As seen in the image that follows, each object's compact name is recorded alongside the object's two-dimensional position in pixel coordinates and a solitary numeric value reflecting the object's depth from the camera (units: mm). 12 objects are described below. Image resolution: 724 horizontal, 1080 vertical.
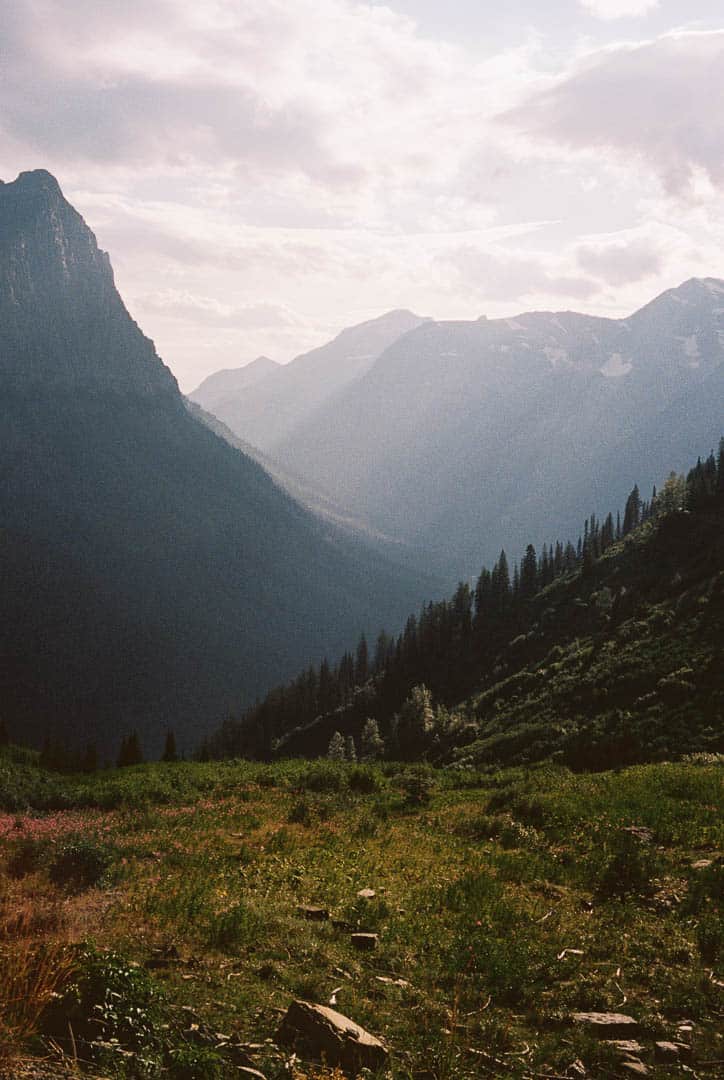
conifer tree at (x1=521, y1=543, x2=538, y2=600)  157500
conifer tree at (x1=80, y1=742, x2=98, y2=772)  85181
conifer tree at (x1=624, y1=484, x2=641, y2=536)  179000
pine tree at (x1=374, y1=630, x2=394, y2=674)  172138
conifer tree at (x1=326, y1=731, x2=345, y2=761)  96262
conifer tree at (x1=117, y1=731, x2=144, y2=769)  81525
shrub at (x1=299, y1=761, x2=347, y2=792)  32438
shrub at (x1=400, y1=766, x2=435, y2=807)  27875
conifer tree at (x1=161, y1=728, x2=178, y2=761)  84700
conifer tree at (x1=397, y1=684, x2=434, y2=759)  88312
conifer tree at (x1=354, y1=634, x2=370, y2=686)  178375
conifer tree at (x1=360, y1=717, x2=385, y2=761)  98519
